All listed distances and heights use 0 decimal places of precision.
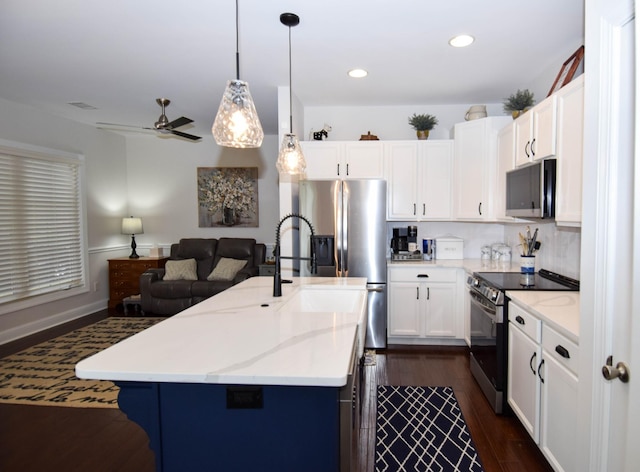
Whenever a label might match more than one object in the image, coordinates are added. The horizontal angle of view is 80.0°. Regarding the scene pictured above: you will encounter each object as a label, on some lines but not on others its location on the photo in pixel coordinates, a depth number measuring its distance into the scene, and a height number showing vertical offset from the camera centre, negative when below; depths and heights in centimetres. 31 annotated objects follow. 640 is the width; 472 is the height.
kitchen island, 122 -60
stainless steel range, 259 -69
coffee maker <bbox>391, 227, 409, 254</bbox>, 444 -19
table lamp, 591 -4
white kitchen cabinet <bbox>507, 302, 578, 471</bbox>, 175 -86
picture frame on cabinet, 246 +105
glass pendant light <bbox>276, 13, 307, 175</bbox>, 252 +46
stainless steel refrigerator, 386 -8
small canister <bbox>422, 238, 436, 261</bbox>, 438 -29
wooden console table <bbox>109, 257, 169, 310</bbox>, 565 -78
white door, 116 -5
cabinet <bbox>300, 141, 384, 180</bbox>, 418 +72
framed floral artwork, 606 +45
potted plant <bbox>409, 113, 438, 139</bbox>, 416 +110
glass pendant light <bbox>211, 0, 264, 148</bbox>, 165 +47
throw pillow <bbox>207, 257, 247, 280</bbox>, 534 -63
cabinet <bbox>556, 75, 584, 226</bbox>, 215 +42
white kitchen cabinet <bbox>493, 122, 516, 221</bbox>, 327 +54
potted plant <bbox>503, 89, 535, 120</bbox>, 321 +103
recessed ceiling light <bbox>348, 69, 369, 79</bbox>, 333 +135
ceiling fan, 368 +99
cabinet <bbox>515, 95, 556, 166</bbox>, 250 +66
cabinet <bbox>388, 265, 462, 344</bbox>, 395 -82
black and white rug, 217 -135
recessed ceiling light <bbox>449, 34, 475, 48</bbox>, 269 +132
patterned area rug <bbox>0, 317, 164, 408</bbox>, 293 -132
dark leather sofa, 518 -72
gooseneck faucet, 222 -27
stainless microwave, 245 +24
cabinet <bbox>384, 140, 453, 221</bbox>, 415 +51
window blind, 421 -1
